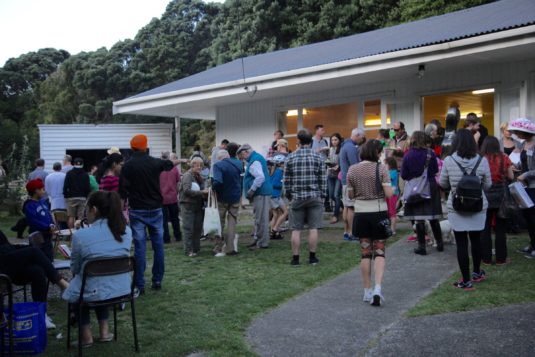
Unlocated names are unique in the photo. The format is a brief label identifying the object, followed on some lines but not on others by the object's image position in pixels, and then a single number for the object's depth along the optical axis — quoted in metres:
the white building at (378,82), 10.55
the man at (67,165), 12.88
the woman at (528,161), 6.93
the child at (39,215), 6.29
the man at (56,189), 12.30
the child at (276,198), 9.95
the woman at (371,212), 5.59
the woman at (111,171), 7.89
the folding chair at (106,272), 4.38
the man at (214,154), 13.44
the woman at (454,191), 5.88
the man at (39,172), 13.73
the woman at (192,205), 8.88
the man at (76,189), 11.45
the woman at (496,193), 6.74
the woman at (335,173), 11.27
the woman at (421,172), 7.56
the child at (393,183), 9.01
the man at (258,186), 8.90
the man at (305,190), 7.55
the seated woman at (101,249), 4.52
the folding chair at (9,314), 4.10
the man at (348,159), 8.99
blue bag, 4.36
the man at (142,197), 6.49
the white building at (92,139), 19.09
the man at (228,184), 8.67
